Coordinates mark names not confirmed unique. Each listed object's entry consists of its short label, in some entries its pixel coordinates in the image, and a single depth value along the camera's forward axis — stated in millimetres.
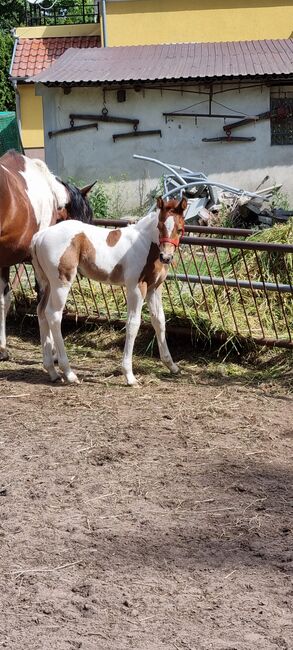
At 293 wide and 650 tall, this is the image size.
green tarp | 28656
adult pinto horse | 7469
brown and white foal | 6770
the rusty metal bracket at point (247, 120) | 18609
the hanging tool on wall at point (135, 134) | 18938
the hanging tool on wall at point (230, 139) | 18781
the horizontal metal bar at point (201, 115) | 18641
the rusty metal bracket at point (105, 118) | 18859
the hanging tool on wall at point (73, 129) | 19047
